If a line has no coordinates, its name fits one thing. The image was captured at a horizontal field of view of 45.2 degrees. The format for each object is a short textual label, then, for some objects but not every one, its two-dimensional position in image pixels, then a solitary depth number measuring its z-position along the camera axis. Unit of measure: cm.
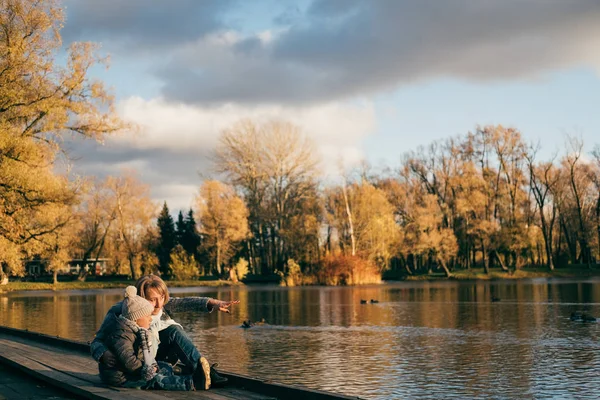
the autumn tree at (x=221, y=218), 7831
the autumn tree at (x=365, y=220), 7138
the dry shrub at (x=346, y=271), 6162
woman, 915
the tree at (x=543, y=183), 7869
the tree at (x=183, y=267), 7981
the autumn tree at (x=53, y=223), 3212
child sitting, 889
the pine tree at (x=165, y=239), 9700
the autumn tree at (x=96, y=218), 7994
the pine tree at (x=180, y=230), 10169
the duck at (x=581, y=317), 2620
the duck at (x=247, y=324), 2680
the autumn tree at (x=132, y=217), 8112
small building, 10700
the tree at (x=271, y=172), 7269
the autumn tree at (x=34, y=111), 2794
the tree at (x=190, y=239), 10131
